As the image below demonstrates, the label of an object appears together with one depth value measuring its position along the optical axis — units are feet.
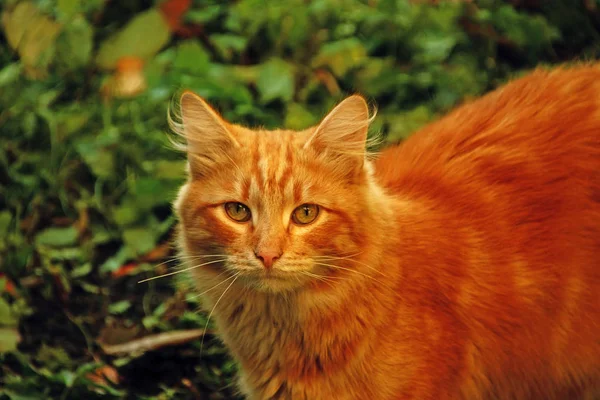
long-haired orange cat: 18.66
